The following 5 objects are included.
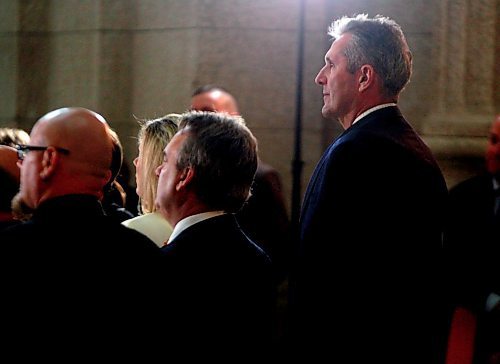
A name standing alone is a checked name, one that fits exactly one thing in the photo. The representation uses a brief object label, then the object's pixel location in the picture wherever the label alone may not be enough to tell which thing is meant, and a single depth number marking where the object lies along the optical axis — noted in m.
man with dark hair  4.24
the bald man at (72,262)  3.64
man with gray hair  5.34
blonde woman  6.10
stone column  9.56
